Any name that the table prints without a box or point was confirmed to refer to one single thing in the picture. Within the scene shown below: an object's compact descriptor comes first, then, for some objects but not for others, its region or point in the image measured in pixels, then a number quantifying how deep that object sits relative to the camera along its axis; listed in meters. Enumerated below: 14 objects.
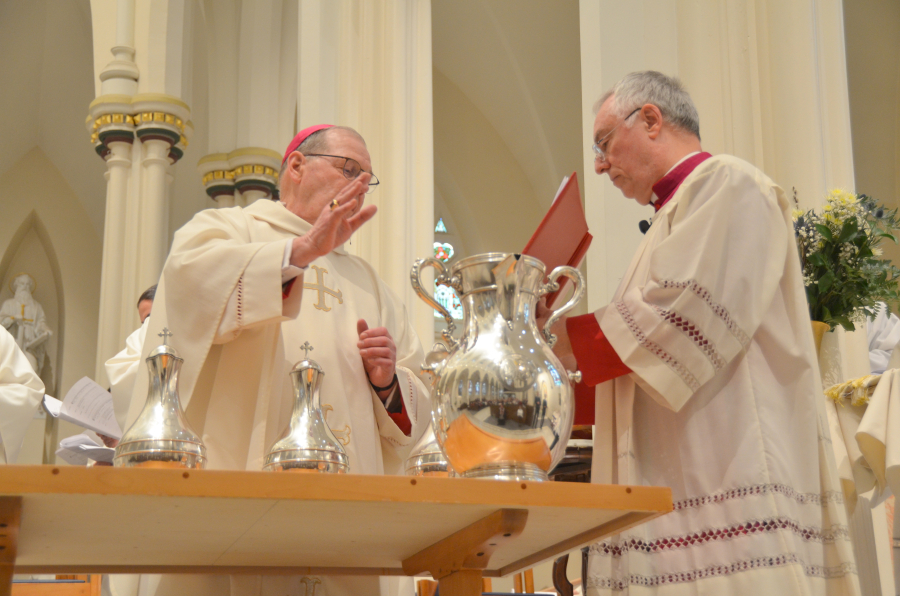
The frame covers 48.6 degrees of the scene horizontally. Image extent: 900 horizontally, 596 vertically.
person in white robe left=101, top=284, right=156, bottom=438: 4.99
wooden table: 1.60
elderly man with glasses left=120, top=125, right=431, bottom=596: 2.72
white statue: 14.61
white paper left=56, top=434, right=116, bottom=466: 4.66
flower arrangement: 3.67
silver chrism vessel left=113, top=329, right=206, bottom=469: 2.08
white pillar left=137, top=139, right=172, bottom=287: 9.68
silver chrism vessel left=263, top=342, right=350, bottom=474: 2.18
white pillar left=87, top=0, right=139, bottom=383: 9.58
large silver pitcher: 1.96
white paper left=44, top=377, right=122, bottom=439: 4.59
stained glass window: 13.77
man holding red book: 2.48
